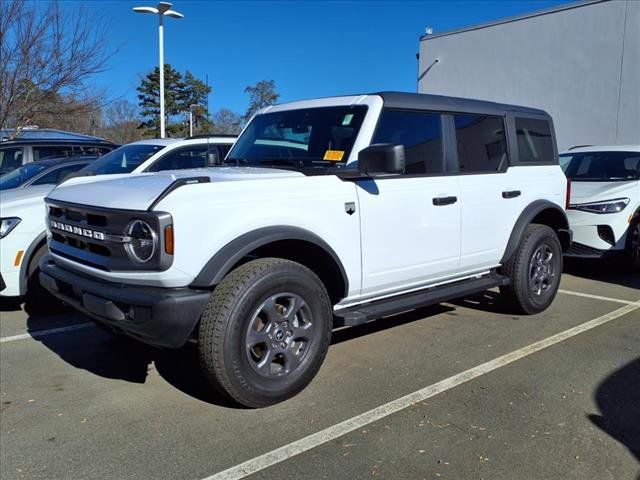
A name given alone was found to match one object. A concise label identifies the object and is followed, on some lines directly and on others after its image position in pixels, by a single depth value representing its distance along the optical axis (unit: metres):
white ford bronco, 3.16
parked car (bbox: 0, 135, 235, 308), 5.27
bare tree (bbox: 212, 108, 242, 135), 51.83
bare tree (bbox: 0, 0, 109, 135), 12.54
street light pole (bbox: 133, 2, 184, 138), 17.20
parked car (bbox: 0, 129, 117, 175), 9.07
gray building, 15.26
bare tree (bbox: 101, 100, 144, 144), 44.16
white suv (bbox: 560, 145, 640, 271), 7.03
